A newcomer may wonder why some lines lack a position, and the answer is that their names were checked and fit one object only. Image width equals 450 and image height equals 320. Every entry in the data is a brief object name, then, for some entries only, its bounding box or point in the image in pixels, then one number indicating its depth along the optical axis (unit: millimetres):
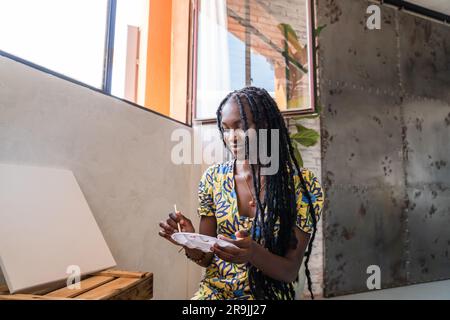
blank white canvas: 834
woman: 888
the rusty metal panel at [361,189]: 2836
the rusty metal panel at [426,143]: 3279
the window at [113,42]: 1397
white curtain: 2389
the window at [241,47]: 2316
